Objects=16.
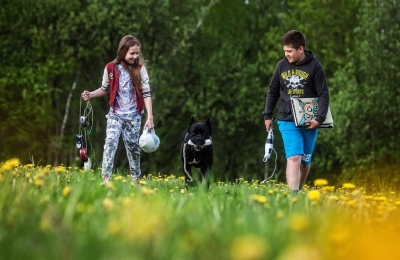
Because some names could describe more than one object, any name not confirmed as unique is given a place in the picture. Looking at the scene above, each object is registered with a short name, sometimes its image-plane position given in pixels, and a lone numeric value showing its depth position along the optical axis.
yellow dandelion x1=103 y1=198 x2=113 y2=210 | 7.68
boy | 16.28
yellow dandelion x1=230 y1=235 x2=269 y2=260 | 5.20
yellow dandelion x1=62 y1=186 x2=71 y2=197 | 8.48
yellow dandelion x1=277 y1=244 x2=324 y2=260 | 5.12
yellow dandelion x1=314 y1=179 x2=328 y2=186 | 9.53
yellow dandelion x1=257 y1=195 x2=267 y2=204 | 8.79
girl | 18.06
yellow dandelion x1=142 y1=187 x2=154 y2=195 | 9.14
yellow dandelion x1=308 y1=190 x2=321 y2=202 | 8.67
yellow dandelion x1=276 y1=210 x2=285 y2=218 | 7.85
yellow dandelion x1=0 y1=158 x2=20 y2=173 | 9.36
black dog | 18.70
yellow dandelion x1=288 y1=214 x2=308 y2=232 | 6.36
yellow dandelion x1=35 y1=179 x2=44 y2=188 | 9.75
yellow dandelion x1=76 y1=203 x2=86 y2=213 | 8.11
